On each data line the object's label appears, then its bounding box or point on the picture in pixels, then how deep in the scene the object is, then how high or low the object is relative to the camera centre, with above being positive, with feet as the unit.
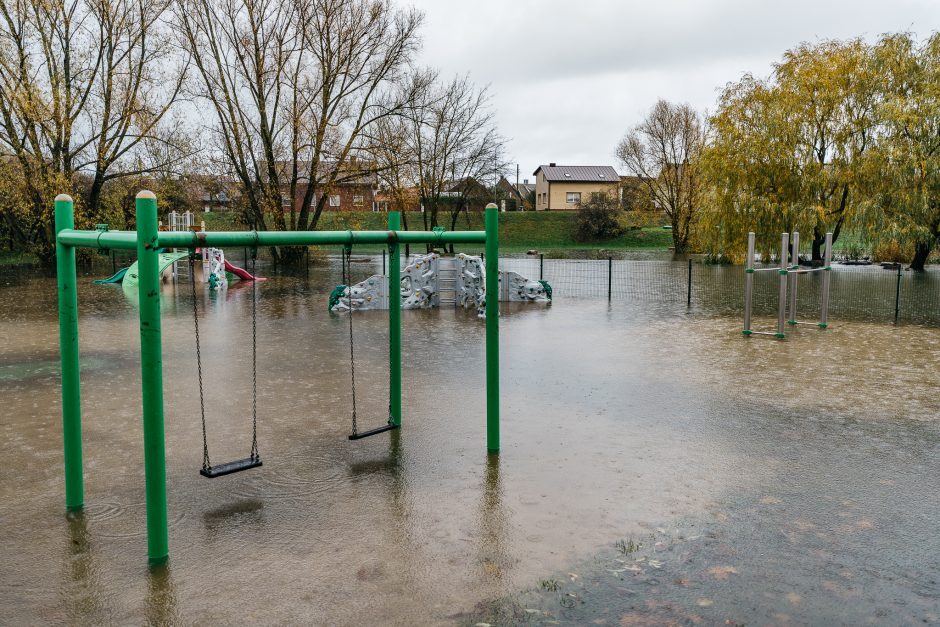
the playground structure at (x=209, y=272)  68.95 -2.75
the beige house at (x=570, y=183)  277.03 +20.19
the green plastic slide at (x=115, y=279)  75.10 -3.47
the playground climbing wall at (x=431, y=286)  54.08 -3.13
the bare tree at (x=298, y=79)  91.09 +19.21
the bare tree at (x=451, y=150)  134.41 +15.87
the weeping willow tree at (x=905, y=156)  87.17 +9.41
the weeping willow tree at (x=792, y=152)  90.02 +10.37
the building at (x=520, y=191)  267.18 +20.14
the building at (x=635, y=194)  178.91 +10.92
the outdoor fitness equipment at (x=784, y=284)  41.93 -2.46
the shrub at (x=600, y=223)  196.24 +4.35
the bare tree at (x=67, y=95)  87.40 +16.91
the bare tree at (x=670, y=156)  162.38 +18.51
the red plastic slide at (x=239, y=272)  76.43 -2.97
